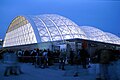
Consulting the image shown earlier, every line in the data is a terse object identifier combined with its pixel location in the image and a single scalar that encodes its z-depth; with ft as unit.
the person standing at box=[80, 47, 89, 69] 27.08
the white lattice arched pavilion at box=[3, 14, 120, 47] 63.66
